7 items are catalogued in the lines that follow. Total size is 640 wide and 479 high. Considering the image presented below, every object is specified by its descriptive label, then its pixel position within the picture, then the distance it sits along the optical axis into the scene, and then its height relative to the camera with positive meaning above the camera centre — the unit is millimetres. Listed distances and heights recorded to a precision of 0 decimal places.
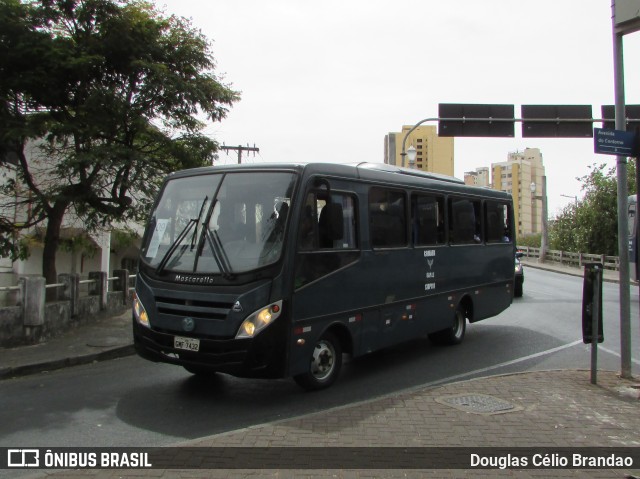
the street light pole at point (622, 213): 7188 +542
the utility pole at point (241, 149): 35375 +6769
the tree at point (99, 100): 9977 +3037
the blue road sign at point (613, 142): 7055 +1437
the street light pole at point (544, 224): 40094 +2255
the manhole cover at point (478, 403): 5695 -1596
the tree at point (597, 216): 36562 +2551
